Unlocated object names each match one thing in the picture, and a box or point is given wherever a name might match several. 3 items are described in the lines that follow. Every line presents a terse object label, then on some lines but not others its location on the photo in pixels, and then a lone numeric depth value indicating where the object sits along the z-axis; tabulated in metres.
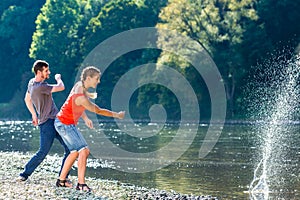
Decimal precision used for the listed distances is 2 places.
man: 15.79
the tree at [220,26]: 62.66
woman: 14.62
